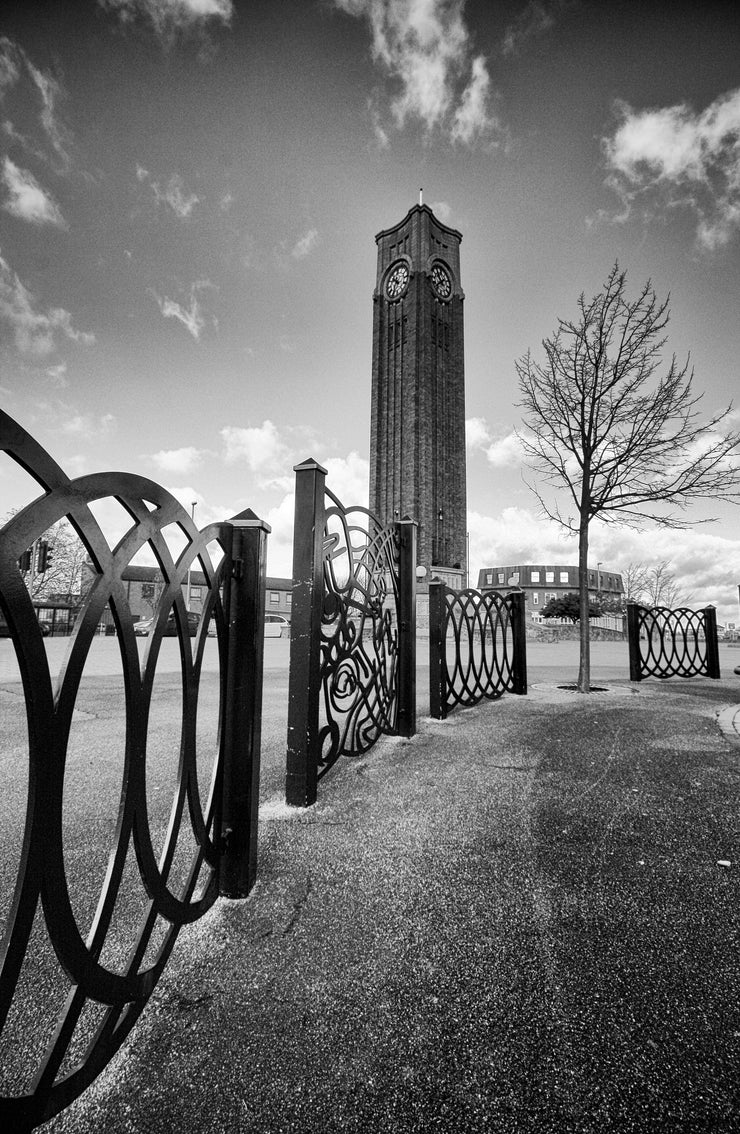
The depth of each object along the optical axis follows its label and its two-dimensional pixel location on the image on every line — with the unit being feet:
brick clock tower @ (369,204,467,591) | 123.24
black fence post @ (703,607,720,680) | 29.79
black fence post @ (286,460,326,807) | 8.04
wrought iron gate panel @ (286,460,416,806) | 8.14
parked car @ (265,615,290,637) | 99.62
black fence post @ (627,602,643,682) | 26.37
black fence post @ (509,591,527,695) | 20.45
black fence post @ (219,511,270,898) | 5.52
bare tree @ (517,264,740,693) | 24.73
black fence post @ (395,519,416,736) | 12.74
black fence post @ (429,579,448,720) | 15.47
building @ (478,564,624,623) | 264.31
